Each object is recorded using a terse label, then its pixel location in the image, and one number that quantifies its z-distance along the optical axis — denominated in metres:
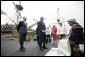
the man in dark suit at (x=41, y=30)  3.01
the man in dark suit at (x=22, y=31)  2.77
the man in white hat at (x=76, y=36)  1.77
